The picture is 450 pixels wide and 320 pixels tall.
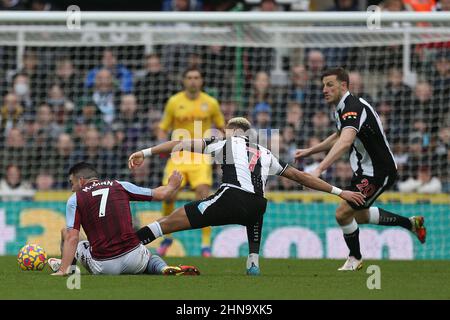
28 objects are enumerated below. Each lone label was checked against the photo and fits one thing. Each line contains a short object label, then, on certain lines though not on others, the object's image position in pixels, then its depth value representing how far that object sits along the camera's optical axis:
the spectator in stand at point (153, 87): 17.97
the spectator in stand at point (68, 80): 18.23
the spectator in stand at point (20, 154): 17.55
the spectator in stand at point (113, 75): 18.19
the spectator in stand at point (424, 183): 16.56
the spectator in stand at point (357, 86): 17.80
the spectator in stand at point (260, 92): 17.70
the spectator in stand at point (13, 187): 16.52
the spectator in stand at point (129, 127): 17.64
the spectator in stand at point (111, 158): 17.53
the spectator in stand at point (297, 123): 17.56
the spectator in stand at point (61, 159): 17.52
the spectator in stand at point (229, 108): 17.59
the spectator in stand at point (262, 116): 17.53
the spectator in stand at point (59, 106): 17.94
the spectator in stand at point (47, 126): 17.73
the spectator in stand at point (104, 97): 17.98
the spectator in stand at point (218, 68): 18.33
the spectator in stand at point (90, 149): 17.44
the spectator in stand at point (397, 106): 17.42
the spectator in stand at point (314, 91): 17.92
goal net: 16.30
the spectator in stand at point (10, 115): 17.80
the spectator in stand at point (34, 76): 18.39
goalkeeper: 15.47
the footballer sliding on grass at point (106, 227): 10.32
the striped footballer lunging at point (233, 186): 10.84
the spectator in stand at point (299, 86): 17.95
